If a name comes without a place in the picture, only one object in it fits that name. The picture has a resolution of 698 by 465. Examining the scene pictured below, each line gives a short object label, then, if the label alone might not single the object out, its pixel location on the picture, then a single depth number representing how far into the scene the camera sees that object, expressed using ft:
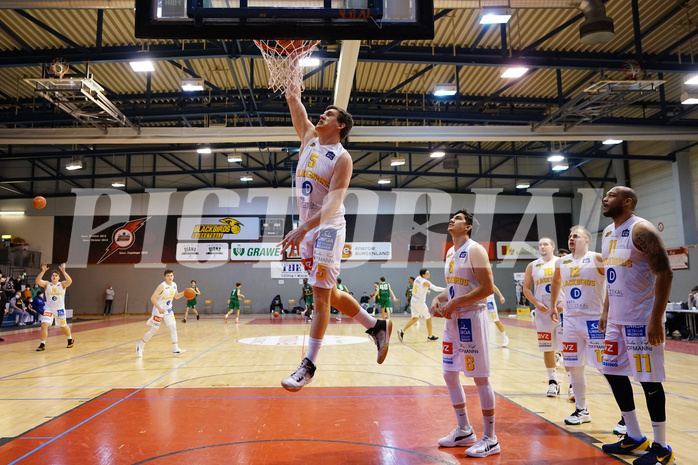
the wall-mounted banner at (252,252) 90.84
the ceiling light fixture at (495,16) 30.07
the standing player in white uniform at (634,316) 13.12
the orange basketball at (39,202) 44.24
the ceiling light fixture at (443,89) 46.16
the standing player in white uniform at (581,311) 17.57
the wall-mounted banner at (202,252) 90.58
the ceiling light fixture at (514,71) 39.65
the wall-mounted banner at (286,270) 92.41
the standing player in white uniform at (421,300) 45.88
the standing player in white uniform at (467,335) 14.28
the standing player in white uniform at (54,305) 39.86
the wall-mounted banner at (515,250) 93.66
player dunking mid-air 11.97
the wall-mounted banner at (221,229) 90.48
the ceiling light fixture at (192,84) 44.04
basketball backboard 13.88
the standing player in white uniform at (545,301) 21.96
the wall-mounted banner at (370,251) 90.33
